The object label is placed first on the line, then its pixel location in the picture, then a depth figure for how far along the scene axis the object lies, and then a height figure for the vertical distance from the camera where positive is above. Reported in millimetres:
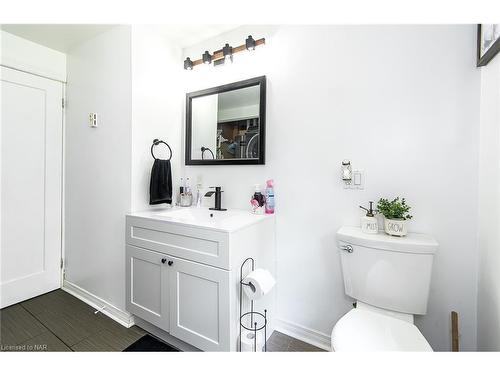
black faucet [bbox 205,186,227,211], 1682 -114
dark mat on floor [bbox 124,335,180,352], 1378 -1032
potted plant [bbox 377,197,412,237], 1089 -161
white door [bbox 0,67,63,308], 1731 -43
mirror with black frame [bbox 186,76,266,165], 1576 +442
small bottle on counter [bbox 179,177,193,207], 1835 -127
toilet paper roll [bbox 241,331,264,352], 1174 -850
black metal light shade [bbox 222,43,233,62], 1588 +931
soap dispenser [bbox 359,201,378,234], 1163 -208
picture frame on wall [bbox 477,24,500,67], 865 +591
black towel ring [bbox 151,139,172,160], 1689 +288
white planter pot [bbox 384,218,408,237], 1087 -210
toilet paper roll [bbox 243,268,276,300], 1147 -530
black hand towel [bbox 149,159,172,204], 1625 -21
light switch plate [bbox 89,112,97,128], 1755 +479
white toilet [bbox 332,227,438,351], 912 -500
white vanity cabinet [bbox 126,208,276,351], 1156 -511
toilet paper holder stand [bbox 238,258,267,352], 1200 -788
